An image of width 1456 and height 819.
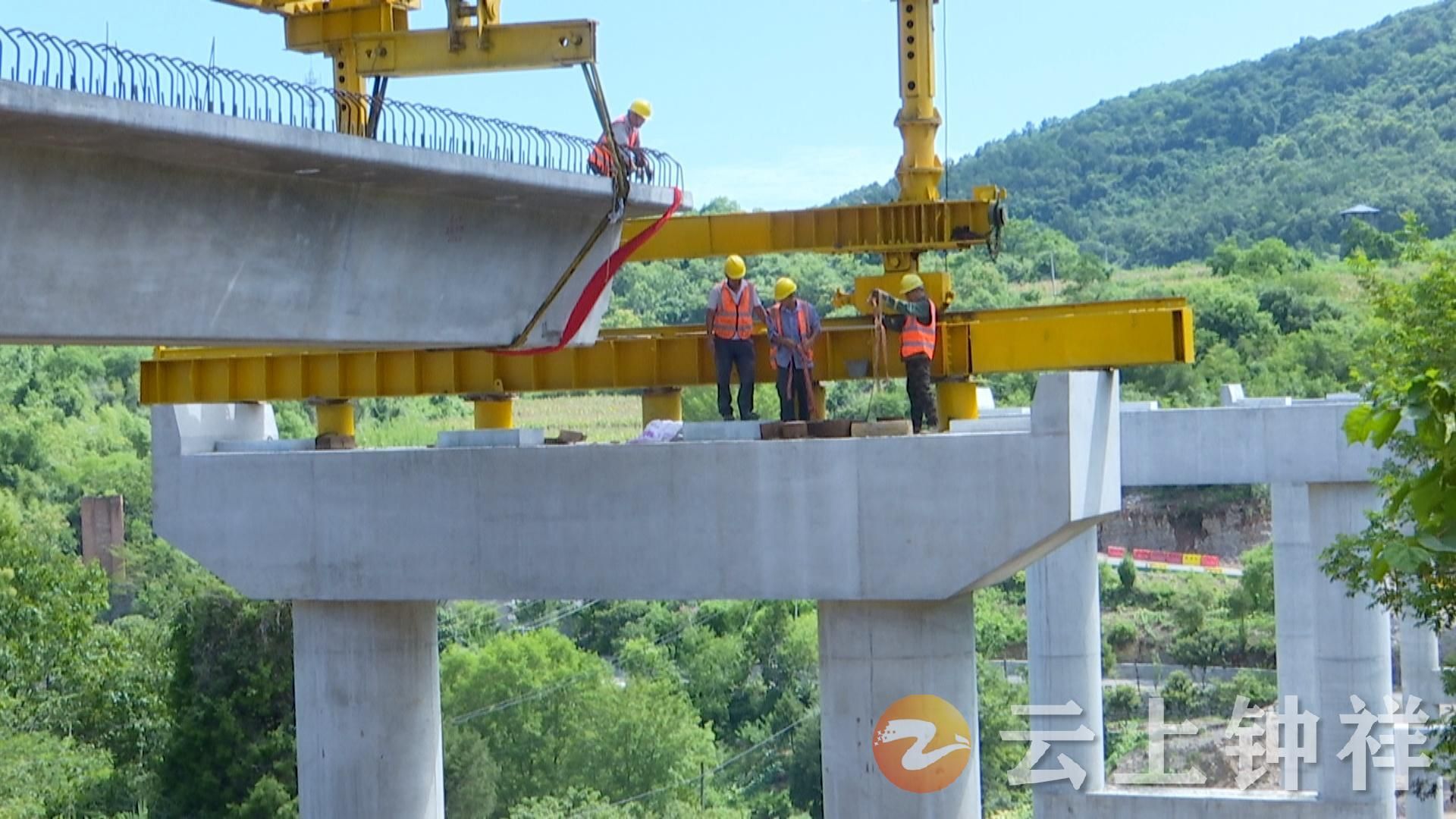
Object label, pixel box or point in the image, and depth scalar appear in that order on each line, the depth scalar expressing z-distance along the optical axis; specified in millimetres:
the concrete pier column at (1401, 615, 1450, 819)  35312
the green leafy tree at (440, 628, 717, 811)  51875
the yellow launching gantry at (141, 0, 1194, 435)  16906
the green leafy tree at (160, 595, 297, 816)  38344
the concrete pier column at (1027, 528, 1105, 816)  31812
